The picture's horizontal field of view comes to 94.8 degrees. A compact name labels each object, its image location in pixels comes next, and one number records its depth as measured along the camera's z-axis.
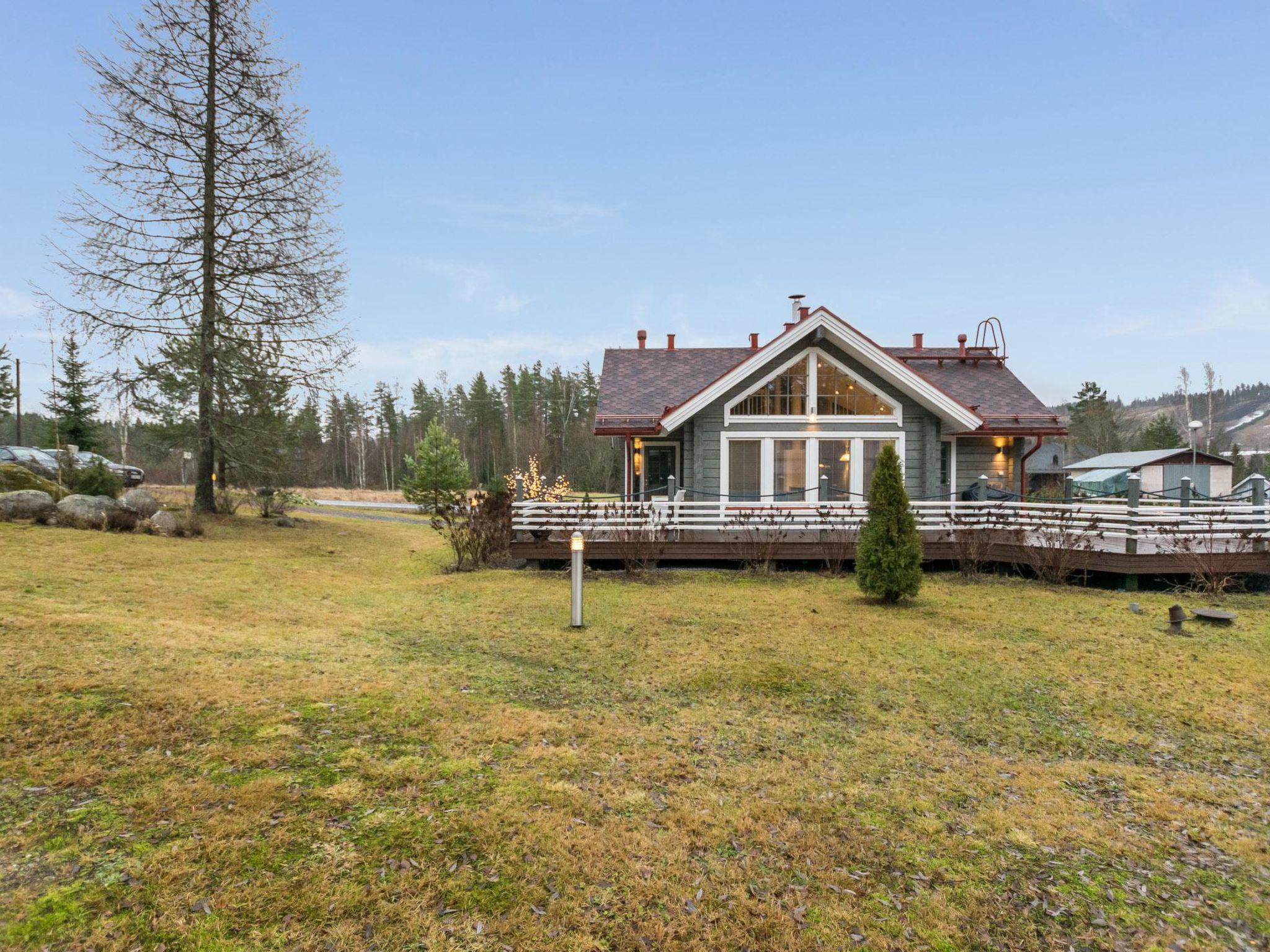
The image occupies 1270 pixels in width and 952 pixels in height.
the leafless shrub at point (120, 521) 11.79
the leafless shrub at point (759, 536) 11.10
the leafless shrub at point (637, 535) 11.10
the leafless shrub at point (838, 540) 11.02
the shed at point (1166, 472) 35.84
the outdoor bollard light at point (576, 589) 7.49
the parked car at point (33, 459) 16.58
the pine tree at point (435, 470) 24.39
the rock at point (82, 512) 11.55
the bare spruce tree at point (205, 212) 14.29
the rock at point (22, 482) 12.70
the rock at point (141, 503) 12.75
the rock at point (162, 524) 12.38
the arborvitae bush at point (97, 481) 13.52
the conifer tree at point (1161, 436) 48.50
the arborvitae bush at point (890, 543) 8.58
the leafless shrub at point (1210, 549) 9.55
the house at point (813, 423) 13.20
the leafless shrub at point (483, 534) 12.16
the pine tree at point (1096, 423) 54.19
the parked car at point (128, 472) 21.94
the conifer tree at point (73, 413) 26.64
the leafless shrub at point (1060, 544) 10.10
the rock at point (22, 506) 11.42
